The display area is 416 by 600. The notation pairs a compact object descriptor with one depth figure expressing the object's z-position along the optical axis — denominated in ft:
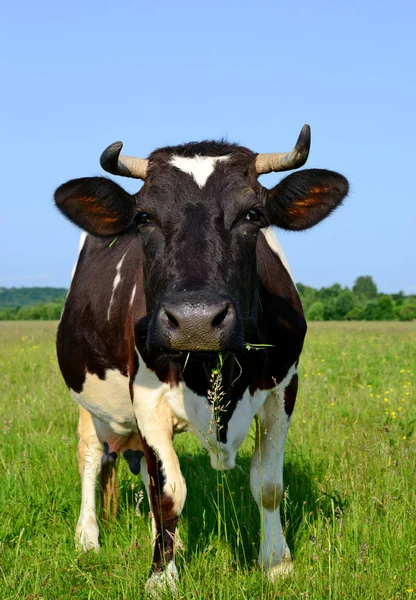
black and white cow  11.23
